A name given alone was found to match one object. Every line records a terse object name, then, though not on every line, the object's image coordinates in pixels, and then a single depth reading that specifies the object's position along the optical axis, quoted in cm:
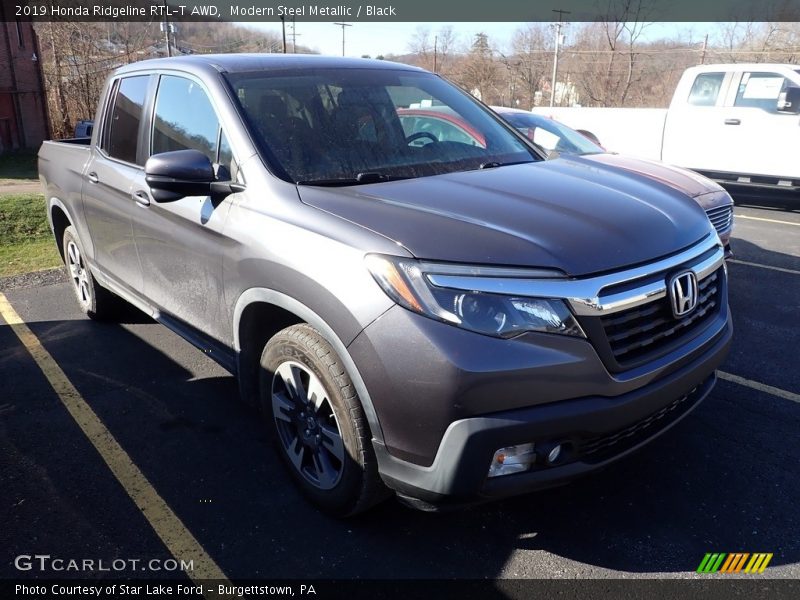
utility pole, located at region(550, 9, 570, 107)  2938
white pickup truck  1012
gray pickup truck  216
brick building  2116
